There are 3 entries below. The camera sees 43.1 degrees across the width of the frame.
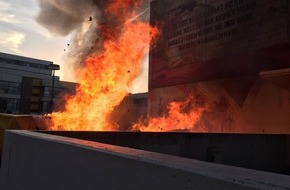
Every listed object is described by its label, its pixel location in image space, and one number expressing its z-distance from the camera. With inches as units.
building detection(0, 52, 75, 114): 2648.1
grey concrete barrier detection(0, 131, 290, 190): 89.4
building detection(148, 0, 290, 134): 540.7
